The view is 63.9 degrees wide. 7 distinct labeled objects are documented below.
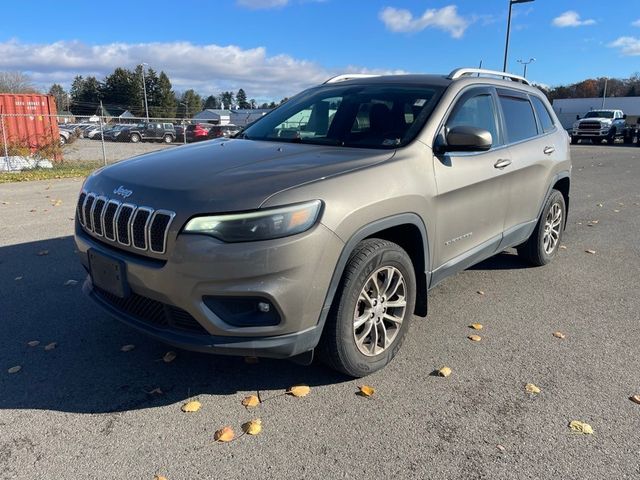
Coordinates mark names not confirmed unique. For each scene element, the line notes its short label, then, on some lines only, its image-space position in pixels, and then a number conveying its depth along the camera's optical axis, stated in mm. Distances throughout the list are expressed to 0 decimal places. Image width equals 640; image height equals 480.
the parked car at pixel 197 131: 28266
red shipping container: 16688
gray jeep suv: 2551
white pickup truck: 32906
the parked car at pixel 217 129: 27516
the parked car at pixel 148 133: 37875
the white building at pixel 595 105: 67188
